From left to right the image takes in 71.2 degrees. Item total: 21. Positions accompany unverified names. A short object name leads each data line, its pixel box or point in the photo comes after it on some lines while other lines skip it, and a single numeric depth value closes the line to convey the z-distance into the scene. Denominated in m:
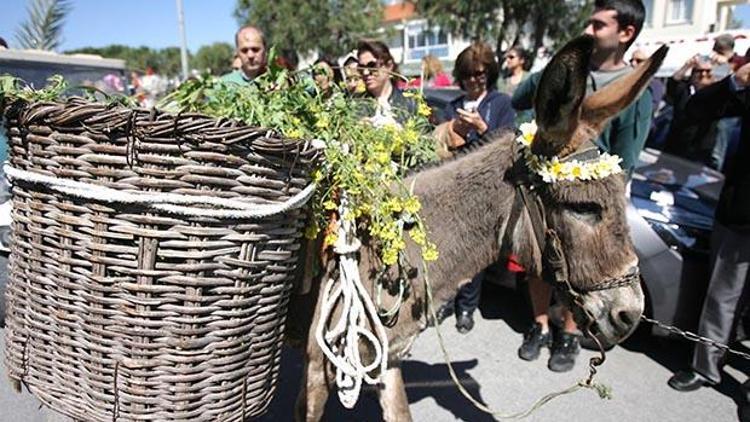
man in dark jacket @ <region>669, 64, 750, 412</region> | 3.45
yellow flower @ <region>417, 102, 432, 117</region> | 2.13
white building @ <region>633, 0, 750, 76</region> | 32.22
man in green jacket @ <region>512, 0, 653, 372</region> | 3.12
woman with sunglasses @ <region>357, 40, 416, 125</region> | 3.97
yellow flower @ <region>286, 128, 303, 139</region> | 1.65
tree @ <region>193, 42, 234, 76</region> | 51.42
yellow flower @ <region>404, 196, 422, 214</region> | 1.93
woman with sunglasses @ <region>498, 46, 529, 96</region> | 6.84
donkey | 1.93
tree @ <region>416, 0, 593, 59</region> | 23.91
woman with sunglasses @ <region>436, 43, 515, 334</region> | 3.96
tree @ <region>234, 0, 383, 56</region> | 30.22
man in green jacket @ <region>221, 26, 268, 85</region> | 4.64
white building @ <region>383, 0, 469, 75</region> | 41.53
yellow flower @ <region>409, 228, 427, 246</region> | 1.95
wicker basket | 1.37
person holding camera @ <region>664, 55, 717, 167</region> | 5.84
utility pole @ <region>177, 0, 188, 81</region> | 13.45
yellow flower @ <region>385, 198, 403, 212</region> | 1.89
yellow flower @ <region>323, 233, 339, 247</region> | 1.90
